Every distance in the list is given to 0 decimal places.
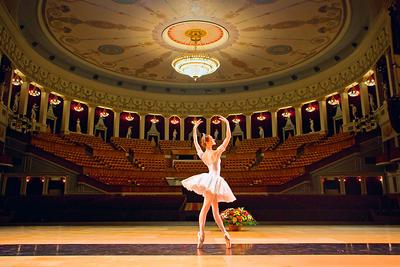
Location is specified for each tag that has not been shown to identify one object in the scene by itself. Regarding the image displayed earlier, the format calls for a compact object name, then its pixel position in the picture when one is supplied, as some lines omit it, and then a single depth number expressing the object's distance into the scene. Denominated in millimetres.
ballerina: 3943
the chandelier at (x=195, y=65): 12883
